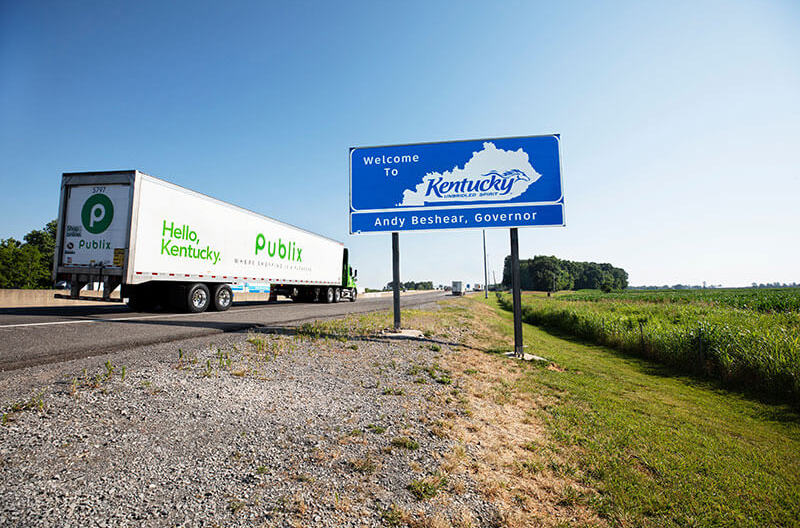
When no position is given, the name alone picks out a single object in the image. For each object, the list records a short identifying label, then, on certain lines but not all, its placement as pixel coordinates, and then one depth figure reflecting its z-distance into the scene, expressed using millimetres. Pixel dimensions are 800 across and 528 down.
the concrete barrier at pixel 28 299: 15586
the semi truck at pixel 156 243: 11406
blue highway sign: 9711
